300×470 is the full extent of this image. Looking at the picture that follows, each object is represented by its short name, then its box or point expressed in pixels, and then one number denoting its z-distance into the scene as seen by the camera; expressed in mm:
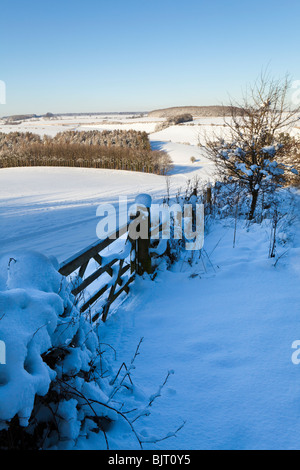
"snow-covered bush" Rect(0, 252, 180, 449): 1468
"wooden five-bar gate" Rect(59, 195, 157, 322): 2998
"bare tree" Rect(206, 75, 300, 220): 9094
